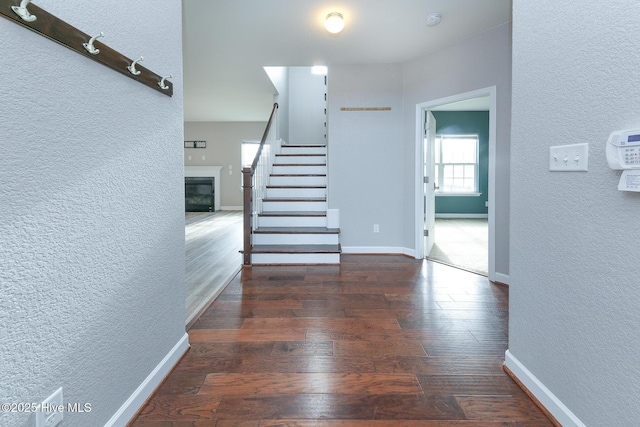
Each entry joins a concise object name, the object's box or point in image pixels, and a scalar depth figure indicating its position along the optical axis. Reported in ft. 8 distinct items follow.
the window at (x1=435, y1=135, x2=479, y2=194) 26.14
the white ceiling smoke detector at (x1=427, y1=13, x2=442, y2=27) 9.46
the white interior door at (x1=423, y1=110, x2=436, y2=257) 13.03
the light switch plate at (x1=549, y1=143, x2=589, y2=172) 3.77
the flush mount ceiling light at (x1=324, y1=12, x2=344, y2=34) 9.29
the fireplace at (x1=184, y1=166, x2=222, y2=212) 29.99
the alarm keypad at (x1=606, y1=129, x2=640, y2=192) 3.04
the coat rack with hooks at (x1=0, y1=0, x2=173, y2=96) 2.59
